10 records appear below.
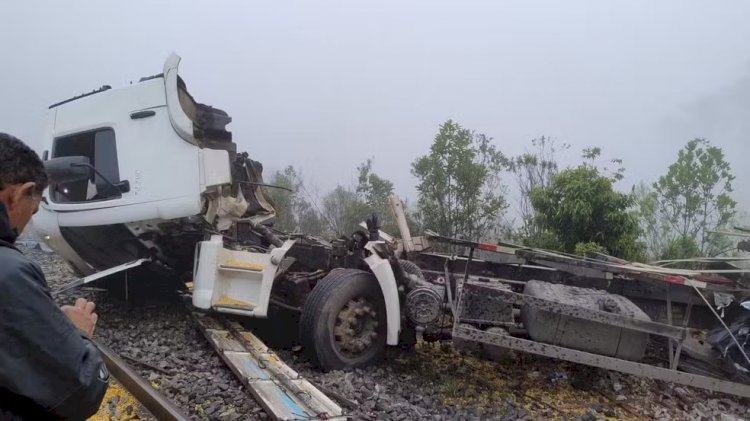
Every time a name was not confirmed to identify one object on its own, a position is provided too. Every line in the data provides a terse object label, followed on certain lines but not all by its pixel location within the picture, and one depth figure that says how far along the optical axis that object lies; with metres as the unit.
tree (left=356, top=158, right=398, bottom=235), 15.59
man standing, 1.25
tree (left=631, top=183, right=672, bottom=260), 14.99
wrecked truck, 4.46
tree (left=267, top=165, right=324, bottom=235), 17.30
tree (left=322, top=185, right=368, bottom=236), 15.71
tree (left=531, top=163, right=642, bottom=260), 10.12
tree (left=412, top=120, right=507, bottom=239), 13.77
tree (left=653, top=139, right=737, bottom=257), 14.66
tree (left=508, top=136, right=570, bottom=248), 16.78
